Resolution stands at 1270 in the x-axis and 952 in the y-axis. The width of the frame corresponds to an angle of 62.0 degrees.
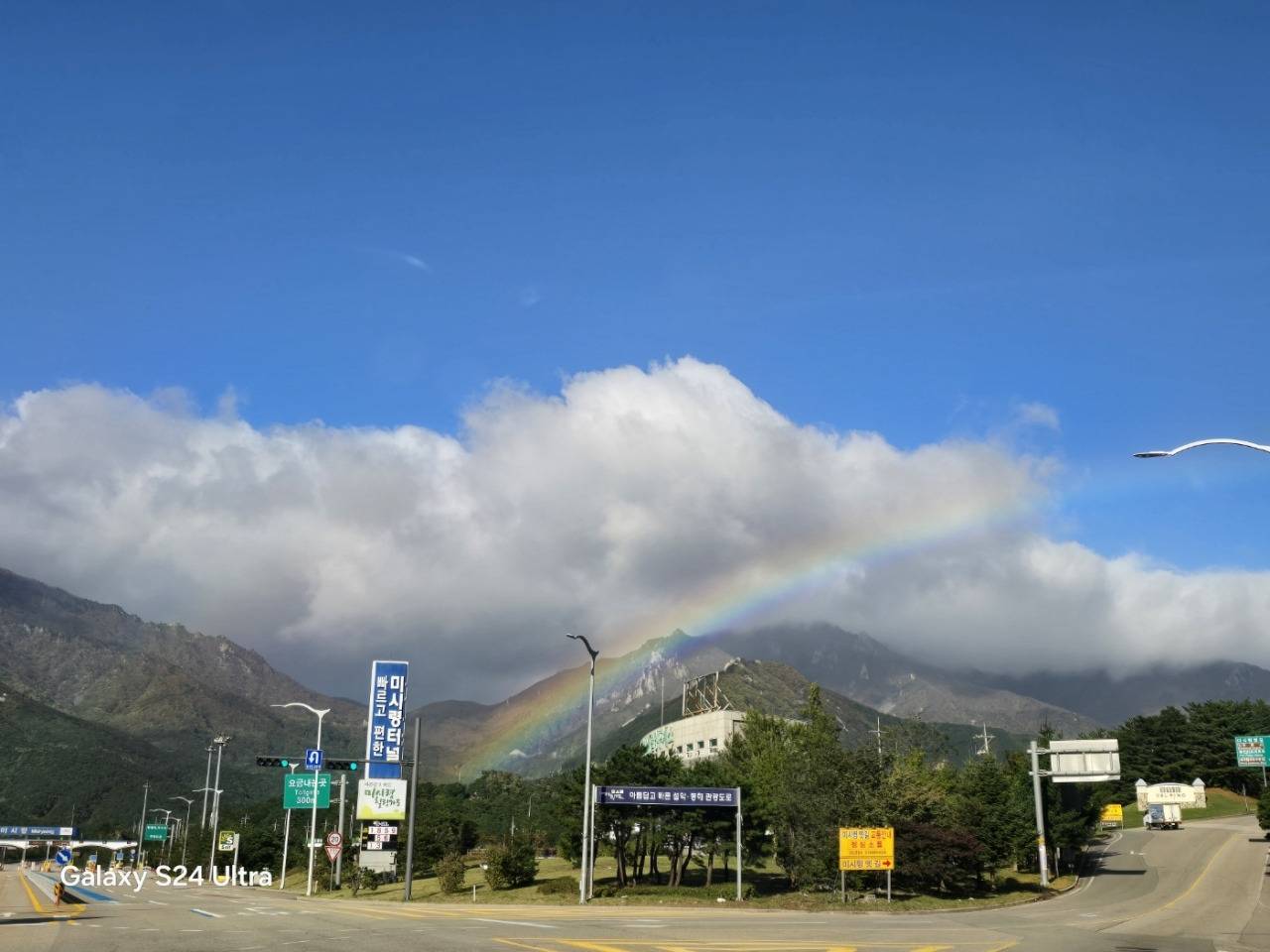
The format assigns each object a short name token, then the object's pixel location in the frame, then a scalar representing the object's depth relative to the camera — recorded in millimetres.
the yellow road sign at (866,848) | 49125
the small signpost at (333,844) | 61025
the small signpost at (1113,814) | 118125
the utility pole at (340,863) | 73538
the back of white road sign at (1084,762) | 63188
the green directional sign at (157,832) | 155125
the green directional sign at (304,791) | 81644
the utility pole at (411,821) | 54441
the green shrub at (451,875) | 64438
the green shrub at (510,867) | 66500
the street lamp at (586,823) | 49875
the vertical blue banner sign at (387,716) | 99625
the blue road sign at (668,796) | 55219
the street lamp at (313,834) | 68688
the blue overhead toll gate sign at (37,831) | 196125
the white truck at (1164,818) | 116562
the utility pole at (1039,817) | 62812
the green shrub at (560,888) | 58969
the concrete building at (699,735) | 162750
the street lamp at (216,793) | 104500
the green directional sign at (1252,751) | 111375
